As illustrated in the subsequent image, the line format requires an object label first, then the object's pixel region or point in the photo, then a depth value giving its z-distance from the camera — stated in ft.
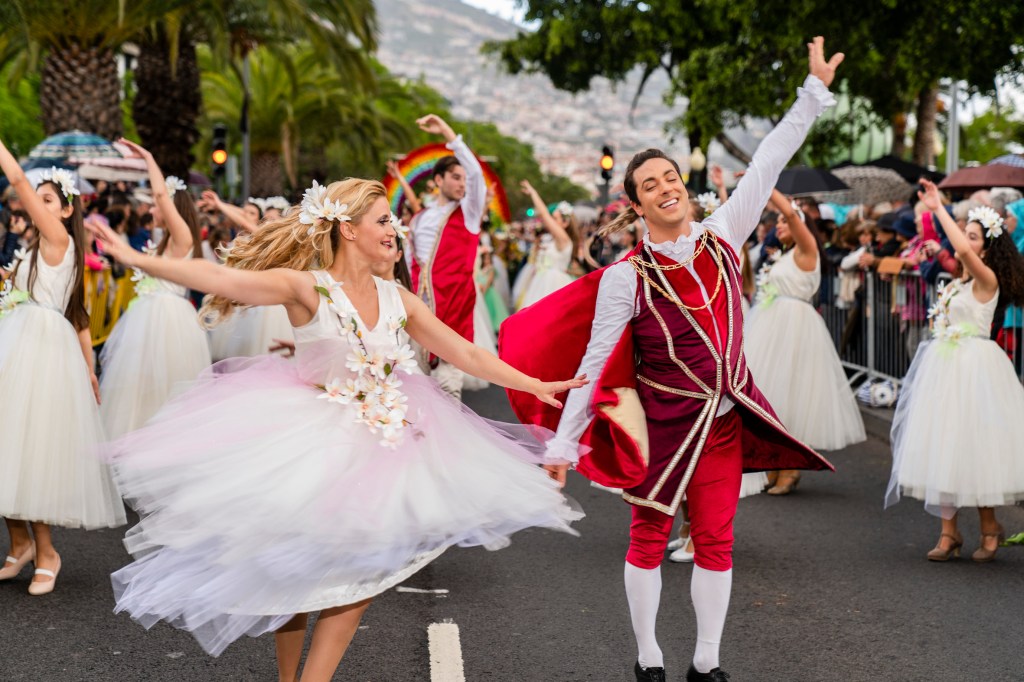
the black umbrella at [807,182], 62.39
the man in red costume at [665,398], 15.96
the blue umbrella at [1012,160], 52.06
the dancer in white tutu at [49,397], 20.92
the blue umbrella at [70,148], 64.44
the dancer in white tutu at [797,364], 30.50
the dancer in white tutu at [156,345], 28.32
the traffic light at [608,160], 89.35
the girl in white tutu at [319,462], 12.79
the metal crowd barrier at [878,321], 40.16
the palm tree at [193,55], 80.53
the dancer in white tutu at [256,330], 36.42
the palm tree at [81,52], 68.24
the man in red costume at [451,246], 31.65
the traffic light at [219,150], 82.58
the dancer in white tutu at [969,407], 23.54
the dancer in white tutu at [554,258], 57.86
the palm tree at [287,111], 128.57
